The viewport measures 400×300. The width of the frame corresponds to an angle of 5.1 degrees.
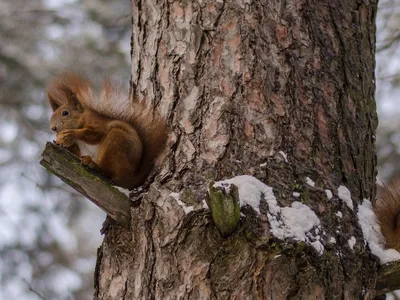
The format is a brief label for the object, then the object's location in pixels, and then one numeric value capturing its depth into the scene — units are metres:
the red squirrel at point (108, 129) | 7.26
